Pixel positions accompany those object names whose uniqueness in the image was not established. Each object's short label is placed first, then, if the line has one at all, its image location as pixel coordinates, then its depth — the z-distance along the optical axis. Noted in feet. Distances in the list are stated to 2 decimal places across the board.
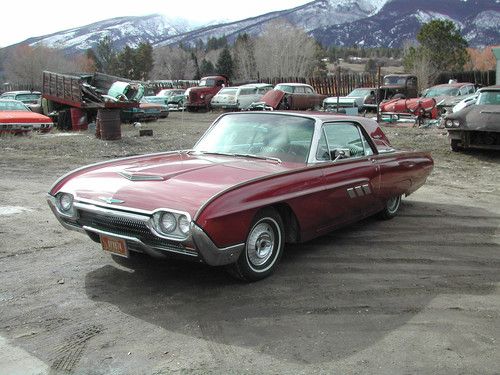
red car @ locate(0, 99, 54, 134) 52.39
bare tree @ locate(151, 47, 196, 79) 298.15
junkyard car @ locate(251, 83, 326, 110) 79.10
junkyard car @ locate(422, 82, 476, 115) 65.05
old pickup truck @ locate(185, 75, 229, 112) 101.60
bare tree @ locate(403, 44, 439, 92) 124.16
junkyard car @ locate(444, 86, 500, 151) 37.17
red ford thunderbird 12.79
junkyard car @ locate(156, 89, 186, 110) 112.98
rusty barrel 49.70
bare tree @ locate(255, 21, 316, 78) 208.64
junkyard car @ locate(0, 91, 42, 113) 74.84
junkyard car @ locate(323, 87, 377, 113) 79.36
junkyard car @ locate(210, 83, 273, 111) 90.48
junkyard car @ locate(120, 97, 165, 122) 70.54
